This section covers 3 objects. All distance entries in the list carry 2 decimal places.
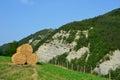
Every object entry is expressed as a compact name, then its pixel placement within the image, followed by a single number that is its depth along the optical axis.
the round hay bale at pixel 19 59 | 26.87
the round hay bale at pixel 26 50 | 26.93
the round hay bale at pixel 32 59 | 27.25
